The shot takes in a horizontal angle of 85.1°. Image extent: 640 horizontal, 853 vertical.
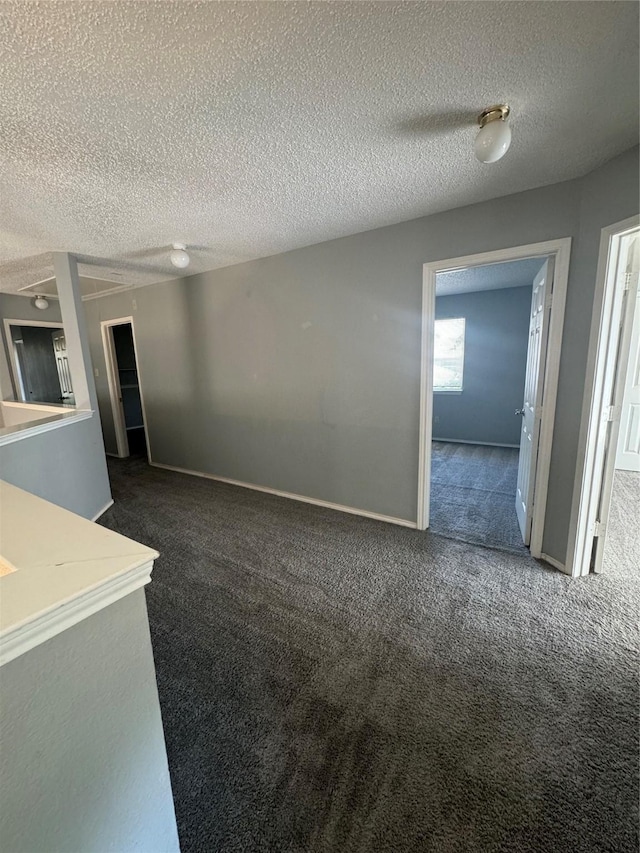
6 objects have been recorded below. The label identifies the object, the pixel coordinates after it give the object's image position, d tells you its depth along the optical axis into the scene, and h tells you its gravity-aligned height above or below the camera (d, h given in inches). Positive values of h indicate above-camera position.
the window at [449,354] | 215.0 +3.1
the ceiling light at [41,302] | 184.5 +35.8
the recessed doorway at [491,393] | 91.6 -15.8
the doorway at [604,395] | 74.7 -9.3
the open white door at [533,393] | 91.0 -10.5
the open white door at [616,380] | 77.6 -5.8
